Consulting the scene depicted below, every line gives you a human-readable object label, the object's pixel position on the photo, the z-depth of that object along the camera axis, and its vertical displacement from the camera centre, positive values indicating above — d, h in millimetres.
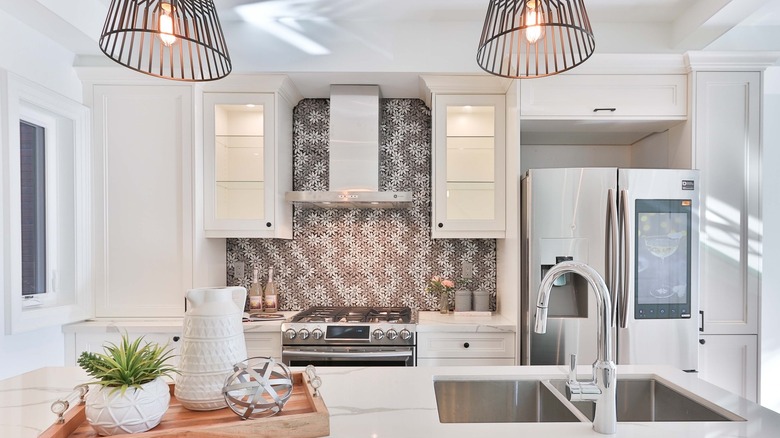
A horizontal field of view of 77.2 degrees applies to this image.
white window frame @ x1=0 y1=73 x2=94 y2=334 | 2268 +33
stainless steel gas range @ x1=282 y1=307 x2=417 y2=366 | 2703 -731
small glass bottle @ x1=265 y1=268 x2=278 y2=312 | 3230 -567
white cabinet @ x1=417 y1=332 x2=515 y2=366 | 2754 -775
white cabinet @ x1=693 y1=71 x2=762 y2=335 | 2623 +89
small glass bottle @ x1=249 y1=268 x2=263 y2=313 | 3199 -562
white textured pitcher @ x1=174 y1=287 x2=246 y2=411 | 1218 -350
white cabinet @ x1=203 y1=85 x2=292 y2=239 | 2969 +290
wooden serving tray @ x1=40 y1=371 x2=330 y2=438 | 1103 -500
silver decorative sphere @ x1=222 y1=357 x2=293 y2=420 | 1152 -428
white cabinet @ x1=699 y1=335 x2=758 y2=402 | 2633 -802
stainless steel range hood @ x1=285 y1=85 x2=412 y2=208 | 3082 +456
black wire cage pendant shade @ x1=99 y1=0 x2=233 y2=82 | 1228 +504
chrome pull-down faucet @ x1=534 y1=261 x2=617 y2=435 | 1161 -398
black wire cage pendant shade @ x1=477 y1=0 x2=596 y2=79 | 1302 +528
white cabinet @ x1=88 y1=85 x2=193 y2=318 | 2869 +71
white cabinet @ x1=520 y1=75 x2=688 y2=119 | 2717 +644
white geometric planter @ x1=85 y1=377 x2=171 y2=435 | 1081 -444
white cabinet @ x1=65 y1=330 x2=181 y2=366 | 2729 -724
